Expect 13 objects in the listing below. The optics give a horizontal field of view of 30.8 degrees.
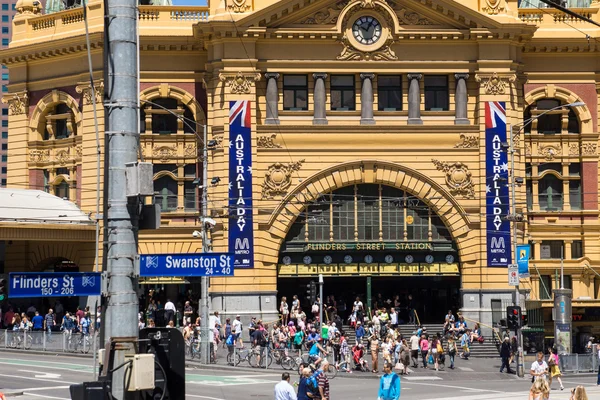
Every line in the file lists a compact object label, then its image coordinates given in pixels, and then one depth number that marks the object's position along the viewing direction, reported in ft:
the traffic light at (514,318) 149.38
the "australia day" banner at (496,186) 192.13
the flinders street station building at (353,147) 191.83
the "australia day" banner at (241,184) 189.26
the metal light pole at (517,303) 151.43
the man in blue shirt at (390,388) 75.97
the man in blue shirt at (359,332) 161.92
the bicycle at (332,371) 142.20
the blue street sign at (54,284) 39.81
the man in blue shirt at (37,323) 173.27
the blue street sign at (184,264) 41.29
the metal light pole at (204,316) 150.71
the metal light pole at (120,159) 37.70
